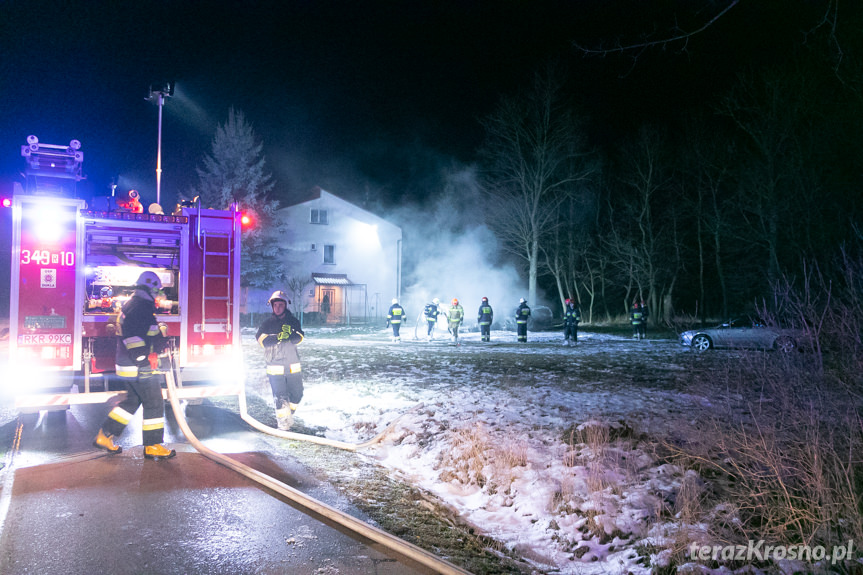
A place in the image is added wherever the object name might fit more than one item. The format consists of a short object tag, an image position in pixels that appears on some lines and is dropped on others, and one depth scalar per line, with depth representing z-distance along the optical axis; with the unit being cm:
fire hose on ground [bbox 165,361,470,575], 339
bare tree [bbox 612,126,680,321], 3422
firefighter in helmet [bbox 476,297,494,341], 2022
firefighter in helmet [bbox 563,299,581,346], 1952
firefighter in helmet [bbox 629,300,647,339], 2172
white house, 3509
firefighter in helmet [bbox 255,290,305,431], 700
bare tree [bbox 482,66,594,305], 2892
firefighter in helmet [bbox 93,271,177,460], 561
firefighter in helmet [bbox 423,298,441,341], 2058
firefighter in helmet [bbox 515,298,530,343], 1994
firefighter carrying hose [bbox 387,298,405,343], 1984
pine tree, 3241
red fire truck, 632
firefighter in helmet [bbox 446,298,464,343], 1939
